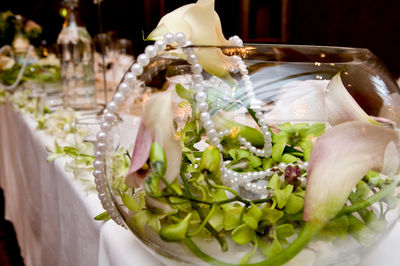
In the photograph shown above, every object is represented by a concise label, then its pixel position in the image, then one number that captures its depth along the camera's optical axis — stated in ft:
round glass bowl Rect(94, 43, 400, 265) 0.85
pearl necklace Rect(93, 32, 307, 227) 1.02
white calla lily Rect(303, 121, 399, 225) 0.83
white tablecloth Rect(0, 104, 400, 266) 1.27
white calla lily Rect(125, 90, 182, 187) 0.88
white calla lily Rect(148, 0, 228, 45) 1.09
